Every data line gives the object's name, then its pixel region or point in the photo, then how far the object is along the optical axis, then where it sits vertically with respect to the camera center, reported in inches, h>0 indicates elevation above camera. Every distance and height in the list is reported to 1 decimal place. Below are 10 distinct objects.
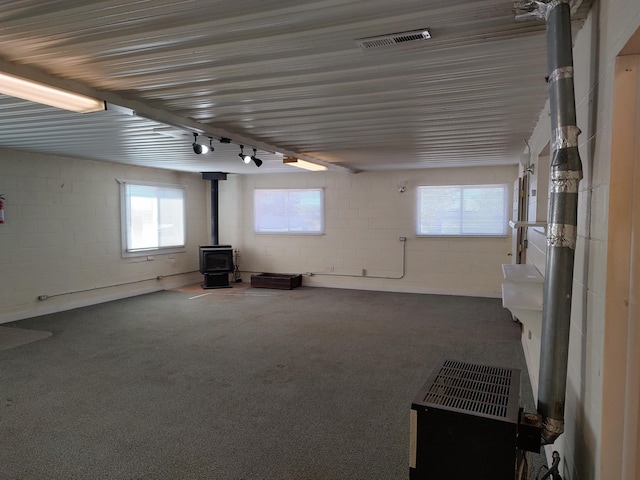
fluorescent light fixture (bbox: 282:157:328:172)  238.9 +34.1
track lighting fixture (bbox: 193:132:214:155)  177.8 +31.3
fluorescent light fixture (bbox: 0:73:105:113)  104.9 +34.0
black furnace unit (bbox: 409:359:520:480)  53.1 -28.6
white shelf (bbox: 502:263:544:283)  85.5 -12.8
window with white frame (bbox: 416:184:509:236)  284.7 +6.4
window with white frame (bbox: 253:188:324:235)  333.4 +5.8
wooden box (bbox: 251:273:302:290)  320.8 -50.0
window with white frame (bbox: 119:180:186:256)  288.4 -0.6
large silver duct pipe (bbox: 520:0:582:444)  57.8 -0.9
